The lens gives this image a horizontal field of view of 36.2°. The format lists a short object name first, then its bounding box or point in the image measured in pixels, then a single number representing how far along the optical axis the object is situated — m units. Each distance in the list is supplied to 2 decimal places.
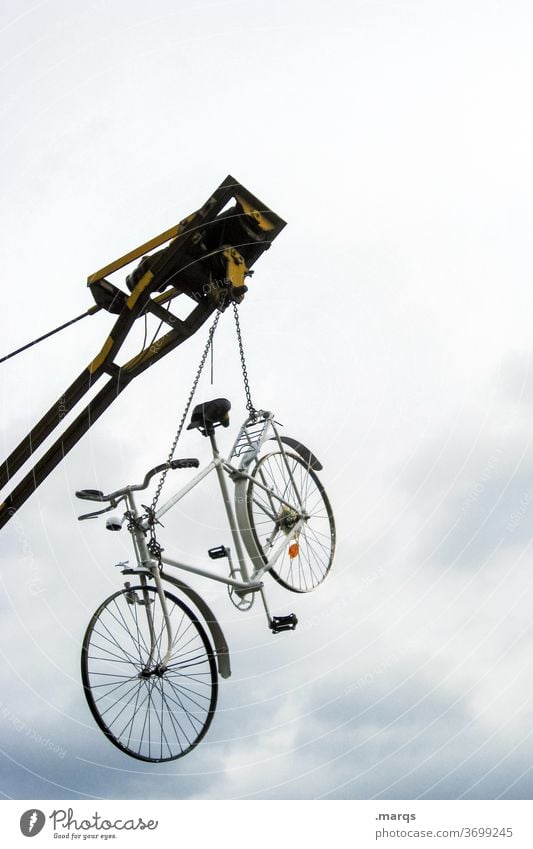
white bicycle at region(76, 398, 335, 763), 5.01
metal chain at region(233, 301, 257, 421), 6.33
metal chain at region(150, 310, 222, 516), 5.27
